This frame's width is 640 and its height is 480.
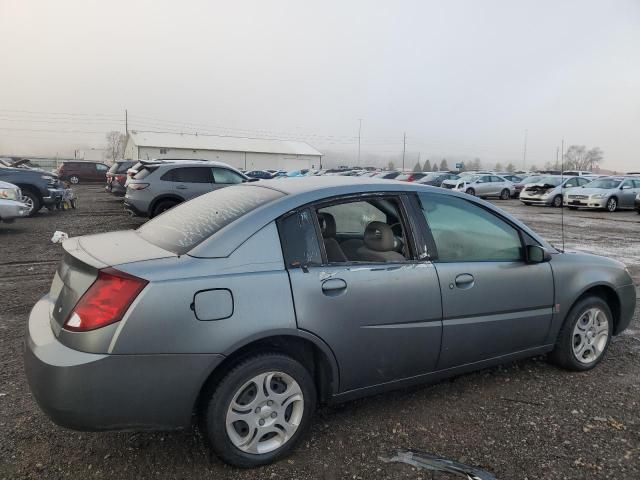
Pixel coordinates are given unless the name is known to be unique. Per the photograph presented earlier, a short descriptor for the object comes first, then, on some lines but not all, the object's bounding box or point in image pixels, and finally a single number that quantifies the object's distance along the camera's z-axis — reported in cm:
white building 7181
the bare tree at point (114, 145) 10006
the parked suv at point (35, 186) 1269
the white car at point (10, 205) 991
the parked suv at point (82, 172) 3045
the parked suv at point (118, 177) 1886
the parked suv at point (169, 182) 1133
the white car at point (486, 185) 2677
